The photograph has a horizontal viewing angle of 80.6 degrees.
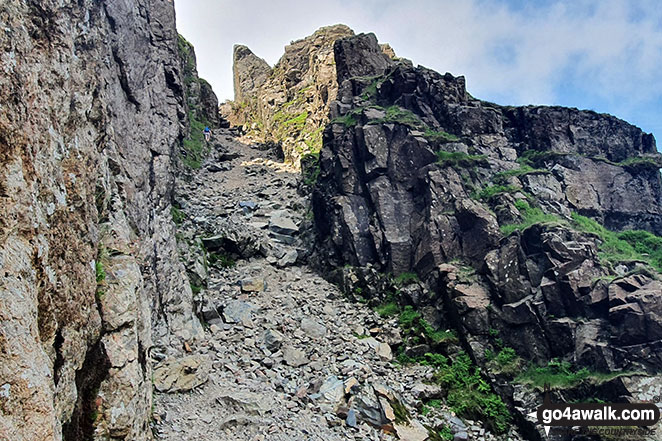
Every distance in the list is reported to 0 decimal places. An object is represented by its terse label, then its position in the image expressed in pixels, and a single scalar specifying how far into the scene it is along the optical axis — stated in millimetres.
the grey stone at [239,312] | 17391
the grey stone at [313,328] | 17641
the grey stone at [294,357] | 15289
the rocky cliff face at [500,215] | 15188
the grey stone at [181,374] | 11555
